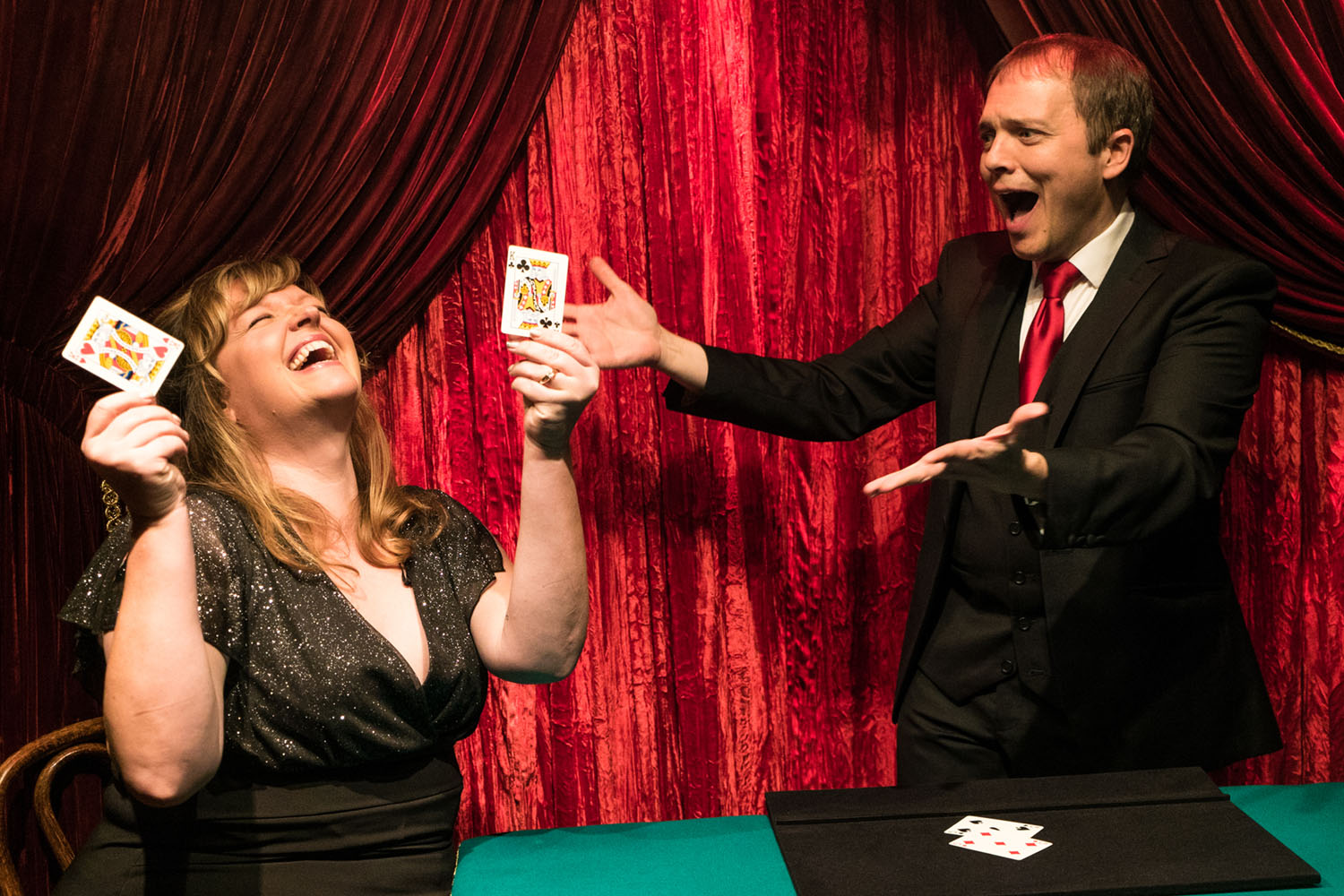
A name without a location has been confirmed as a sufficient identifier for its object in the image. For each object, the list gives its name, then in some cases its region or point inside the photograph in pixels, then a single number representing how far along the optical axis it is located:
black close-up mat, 1.47
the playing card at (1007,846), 1.57
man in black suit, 2.08
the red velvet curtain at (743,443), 2.73
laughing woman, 1.69
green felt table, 1.58
